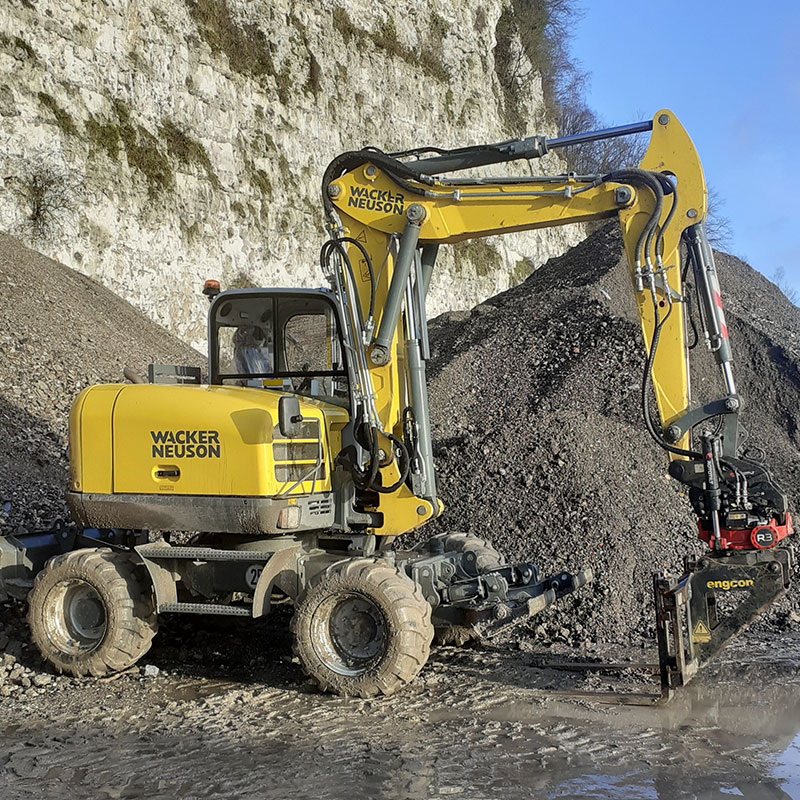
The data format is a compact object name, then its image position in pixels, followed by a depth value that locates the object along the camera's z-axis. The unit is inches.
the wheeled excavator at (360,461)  244.1
